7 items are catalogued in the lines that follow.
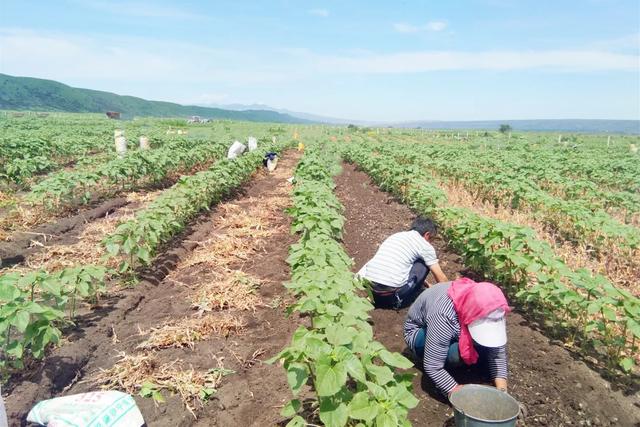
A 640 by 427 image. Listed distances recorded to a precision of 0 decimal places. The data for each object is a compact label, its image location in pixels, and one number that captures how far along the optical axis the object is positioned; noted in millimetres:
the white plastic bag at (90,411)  2490
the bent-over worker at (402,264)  4449
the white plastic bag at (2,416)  2146
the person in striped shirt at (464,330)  3041
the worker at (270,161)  15094
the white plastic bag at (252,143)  17781
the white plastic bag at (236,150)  14706
